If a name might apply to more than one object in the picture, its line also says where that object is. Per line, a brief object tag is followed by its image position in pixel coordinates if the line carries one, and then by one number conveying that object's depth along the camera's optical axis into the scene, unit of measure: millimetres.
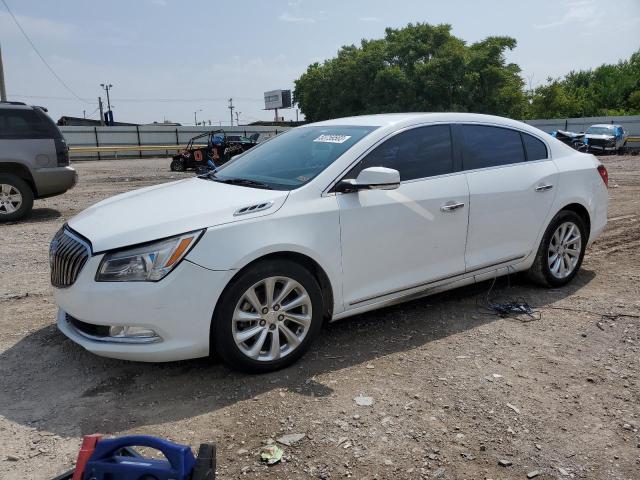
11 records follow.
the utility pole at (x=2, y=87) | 22966
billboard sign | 68938
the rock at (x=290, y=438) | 2746
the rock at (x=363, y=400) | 3092
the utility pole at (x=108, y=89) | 78438
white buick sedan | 3121
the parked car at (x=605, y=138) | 26641
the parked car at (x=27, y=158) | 8781
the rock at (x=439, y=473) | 2492
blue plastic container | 1906
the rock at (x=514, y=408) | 3025
